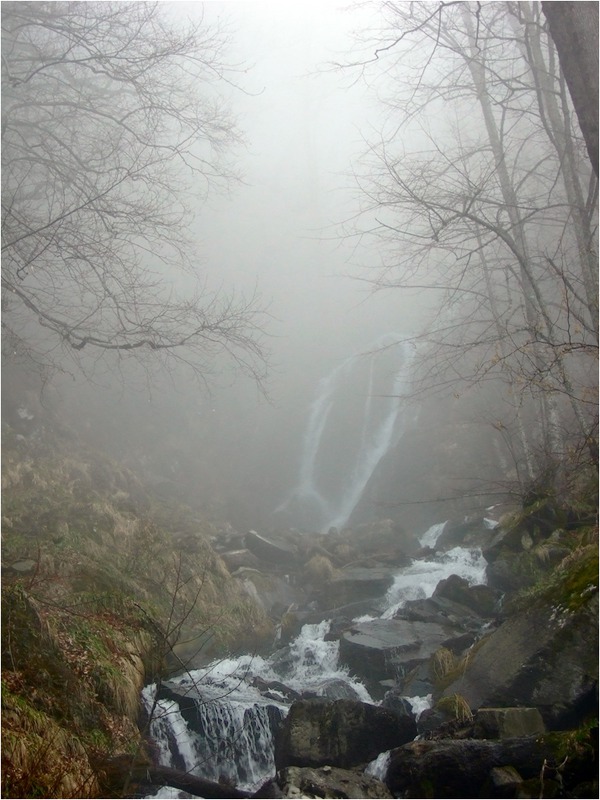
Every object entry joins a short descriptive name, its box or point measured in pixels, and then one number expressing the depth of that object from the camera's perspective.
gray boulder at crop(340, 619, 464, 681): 7.12
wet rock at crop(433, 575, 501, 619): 8.41
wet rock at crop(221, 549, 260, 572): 11.54
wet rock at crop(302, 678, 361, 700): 6.71
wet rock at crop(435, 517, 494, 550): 11.93
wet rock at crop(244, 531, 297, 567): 12.57
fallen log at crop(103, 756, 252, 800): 4.62
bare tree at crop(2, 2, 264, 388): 6.06
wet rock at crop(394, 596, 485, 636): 8.02
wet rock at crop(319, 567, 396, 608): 10.58
